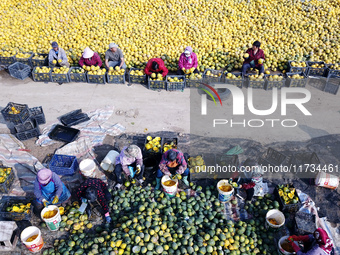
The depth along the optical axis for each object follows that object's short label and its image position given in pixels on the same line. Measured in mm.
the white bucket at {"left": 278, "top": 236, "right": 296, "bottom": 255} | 5879
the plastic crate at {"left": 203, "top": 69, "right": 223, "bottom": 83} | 11359
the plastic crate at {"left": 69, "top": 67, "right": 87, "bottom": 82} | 11477
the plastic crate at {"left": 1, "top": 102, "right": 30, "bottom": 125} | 8836
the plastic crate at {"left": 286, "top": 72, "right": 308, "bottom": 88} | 11241
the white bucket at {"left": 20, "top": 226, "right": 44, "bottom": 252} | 5996
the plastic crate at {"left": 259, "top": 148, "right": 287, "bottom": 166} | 7961
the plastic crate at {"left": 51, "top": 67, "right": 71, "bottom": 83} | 11477
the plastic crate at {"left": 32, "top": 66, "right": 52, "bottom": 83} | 11555
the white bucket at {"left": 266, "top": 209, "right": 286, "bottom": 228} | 6527
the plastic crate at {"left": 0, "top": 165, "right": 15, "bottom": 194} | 7273
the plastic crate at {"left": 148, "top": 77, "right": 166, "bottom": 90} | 11195
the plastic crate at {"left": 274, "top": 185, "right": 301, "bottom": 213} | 6813
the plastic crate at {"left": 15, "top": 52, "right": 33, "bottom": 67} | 12195
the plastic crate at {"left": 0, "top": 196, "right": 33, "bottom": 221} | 6609
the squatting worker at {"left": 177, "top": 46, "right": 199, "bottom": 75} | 11086
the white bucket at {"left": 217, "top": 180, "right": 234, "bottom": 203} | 6996
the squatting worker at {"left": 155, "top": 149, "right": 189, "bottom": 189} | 7158
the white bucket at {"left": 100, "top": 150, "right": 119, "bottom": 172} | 8055
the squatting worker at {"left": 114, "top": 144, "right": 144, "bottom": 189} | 7179
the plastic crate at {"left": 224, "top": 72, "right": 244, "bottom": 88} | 11250
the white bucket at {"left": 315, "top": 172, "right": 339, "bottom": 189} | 7359
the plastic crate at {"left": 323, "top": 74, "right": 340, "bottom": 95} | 11094
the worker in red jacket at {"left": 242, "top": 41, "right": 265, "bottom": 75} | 11371
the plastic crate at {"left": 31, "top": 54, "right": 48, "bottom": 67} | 12141
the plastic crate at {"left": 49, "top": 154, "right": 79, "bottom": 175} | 7739
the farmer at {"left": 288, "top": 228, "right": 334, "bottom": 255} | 5227
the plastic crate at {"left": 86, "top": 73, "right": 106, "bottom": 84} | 11414
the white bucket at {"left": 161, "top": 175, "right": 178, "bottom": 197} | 6984
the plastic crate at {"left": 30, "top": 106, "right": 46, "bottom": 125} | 9422
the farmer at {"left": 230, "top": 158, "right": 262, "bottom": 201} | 6977
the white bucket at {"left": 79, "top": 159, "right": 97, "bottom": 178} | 7664
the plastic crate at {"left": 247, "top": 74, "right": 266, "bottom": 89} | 11211
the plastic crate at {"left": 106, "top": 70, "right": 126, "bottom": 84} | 11461
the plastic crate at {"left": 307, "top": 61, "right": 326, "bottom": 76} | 11633
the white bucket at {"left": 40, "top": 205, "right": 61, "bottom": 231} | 6336
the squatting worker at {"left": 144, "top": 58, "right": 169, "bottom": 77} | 10922
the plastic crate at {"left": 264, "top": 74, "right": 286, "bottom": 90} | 11100
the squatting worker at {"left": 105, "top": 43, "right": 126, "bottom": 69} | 11301
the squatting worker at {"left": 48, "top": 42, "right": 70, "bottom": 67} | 11500
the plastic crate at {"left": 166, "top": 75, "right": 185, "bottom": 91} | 11133
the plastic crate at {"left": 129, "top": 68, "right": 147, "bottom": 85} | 11453
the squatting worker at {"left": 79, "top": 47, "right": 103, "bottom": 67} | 11305
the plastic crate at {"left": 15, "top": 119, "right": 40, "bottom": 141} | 8852
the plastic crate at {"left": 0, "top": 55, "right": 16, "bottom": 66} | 12281
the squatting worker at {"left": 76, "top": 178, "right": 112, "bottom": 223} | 6430
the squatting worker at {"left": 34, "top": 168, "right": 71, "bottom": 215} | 6422
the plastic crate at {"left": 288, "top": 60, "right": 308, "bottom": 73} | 11633
